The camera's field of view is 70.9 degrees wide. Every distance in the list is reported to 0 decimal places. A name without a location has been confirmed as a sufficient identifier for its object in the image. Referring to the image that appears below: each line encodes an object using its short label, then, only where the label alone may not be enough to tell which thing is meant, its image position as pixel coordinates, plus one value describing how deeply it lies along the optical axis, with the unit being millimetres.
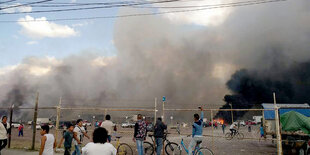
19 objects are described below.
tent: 10169
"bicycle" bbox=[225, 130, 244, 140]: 21188
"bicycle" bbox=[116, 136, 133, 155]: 9781
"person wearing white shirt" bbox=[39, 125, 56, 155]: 5117
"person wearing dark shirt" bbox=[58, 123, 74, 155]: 7808
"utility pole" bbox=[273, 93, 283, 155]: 7617
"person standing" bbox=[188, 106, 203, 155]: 8148
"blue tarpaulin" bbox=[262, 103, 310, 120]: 19609
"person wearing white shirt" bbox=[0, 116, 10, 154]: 8086
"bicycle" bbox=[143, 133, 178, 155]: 9836
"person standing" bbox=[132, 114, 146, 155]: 8438
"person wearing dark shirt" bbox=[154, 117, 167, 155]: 9086
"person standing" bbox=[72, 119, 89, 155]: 7723
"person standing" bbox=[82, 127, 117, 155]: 3412
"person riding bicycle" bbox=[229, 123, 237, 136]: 21188
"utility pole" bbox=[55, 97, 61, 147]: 10820
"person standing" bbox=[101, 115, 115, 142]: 8718
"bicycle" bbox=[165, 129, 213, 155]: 8109
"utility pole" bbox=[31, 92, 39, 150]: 11484
